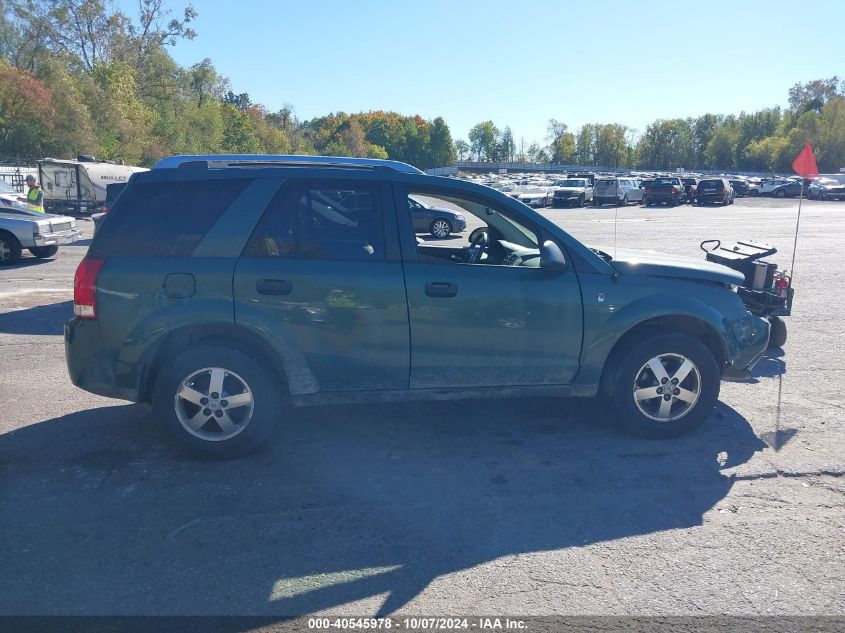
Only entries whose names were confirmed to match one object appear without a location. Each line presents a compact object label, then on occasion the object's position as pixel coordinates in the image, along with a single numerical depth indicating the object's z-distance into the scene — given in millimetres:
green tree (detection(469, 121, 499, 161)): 165875
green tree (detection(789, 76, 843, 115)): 113062
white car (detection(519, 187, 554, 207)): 42844
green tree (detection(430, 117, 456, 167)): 131750
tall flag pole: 9617
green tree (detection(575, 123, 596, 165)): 141375
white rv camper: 30766
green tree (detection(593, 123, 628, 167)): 109438
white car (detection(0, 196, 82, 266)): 14414
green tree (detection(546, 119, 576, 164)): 145875
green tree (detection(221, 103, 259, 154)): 69812
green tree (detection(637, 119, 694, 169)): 128125
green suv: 4844
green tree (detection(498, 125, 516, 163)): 167250
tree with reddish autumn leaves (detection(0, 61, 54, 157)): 45219
